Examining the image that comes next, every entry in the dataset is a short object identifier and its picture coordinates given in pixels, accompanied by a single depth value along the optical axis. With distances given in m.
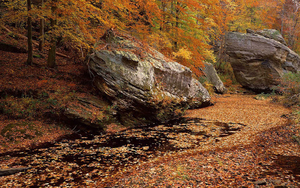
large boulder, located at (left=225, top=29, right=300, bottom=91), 23.47
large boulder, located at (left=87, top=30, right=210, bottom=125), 11.69
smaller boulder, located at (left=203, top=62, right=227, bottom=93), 23.61
